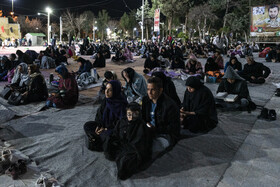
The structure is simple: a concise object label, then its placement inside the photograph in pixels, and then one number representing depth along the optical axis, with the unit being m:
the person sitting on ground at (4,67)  8.15
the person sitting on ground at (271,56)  13.66
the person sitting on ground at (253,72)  7.58
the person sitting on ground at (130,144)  2.68
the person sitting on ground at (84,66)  8.05
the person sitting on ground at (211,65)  8.62
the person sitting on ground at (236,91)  4.99
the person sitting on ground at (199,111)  3.86
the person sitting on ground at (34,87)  5.60
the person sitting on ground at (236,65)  8.08
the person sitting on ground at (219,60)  10.02
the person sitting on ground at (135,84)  5.17
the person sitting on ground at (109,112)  3.40
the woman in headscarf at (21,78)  5.91
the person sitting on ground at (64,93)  5.35
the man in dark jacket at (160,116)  3.23
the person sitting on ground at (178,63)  9.68
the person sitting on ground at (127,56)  14.53
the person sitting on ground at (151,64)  9.60
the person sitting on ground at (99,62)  11.78
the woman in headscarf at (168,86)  4.38
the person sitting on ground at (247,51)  16.45
